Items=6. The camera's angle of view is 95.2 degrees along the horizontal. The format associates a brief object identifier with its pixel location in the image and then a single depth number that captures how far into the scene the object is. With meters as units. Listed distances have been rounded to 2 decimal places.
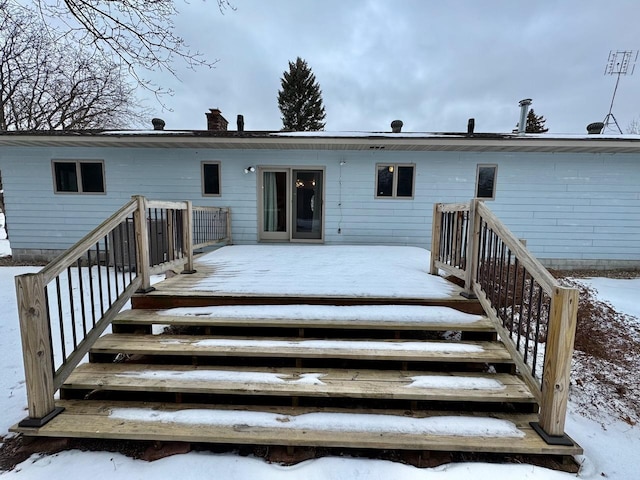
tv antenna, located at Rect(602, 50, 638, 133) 9.25
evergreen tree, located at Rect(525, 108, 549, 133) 25.27
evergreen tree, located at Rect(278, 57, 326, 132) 24.17
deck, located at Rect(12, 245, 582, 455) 1.79
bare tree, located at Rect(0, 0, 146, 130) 10.76
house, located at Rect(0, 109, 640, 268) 6.90
